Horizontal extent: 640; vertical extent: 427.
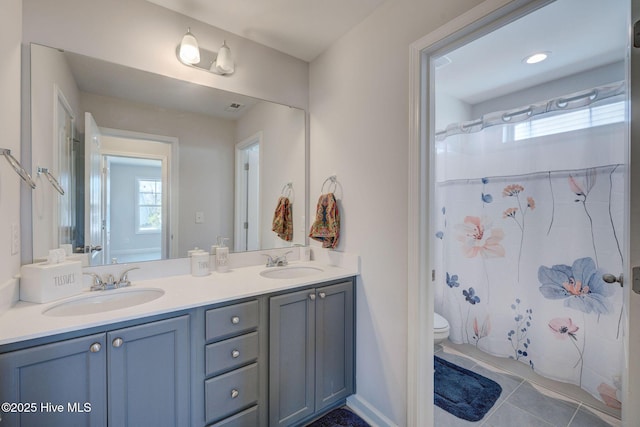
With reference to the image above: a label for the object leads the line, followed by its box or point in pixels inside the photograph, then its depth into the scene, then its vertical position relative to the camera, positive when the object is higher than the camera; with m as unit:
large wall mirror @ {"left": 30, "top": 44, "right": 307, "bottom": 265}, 1.33 +0.32
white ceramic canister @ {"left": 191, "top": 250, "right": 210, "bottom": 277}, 1.64 -0.29
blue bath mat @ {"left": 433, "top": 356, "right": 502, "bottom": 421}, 1.70 -1.20
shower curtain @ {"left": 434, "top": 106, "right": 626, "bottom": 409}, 1.66 -0.25
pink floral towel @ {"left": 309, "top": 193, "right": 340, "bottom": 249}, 1.87 -0.06
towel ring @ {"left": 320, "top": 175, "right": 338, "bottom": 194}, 1.94 +0.24
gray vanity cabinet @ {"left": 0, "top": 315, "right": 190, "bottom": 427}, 0.90 -0.59
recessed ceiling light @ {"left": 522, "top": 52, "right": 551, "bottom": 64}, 2.01 +1.16
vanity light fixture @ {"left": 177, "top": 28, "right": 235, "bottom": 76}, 1.60 +0.96
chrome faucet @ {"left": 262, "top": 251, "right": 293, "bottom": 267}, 1.92 -0.32
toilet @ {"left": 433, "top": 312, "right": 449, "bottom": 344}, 2.18 -0.92
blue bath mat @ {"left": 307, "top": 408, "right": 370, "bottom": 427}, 1.60 -1.21
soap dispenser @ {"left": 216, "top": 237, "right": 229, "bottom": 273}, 1.74 -0.28
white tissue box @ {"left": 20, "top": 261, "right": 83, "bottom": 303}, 1.15 -0.28
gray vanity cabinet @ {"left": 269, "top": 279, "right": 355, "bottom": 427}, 1.43 -0.77
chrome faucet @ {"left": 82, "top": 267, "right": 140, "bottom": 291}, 1.36 -0.34
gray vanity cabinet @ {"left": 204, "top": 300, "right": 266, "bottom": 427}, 1.25 -0.71
